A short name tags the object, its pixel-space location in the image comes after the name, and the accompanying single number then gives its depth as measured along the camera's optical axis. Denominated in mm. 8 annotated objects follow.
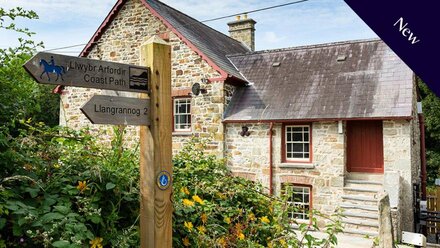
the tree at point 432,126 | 22734
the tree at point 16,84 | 2707
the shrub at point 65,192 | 2256
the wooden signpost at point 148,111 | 2492
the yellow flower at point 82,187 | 2579
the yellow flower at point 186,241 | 3105
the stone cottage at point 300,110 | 11102
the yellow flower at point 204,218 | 3212
